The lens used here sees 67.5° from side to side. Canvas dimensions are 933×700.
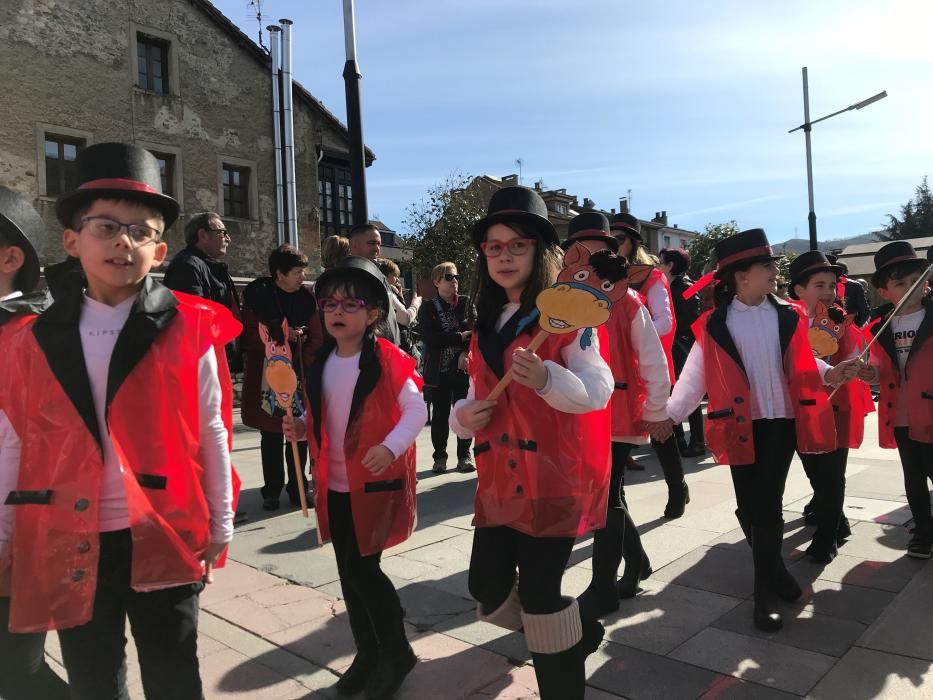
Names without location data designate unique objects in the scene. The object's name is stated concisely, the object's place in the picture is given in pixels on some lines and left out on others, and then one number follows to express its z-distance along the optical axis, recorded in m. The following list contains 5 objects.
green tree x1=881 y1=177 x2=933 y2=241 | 53.03
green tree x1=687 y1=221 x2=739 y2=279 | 35.44
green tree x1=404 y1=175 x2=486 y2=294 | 21.88
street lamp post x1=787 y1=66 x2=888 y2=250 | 17.70
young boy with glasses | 1.77
